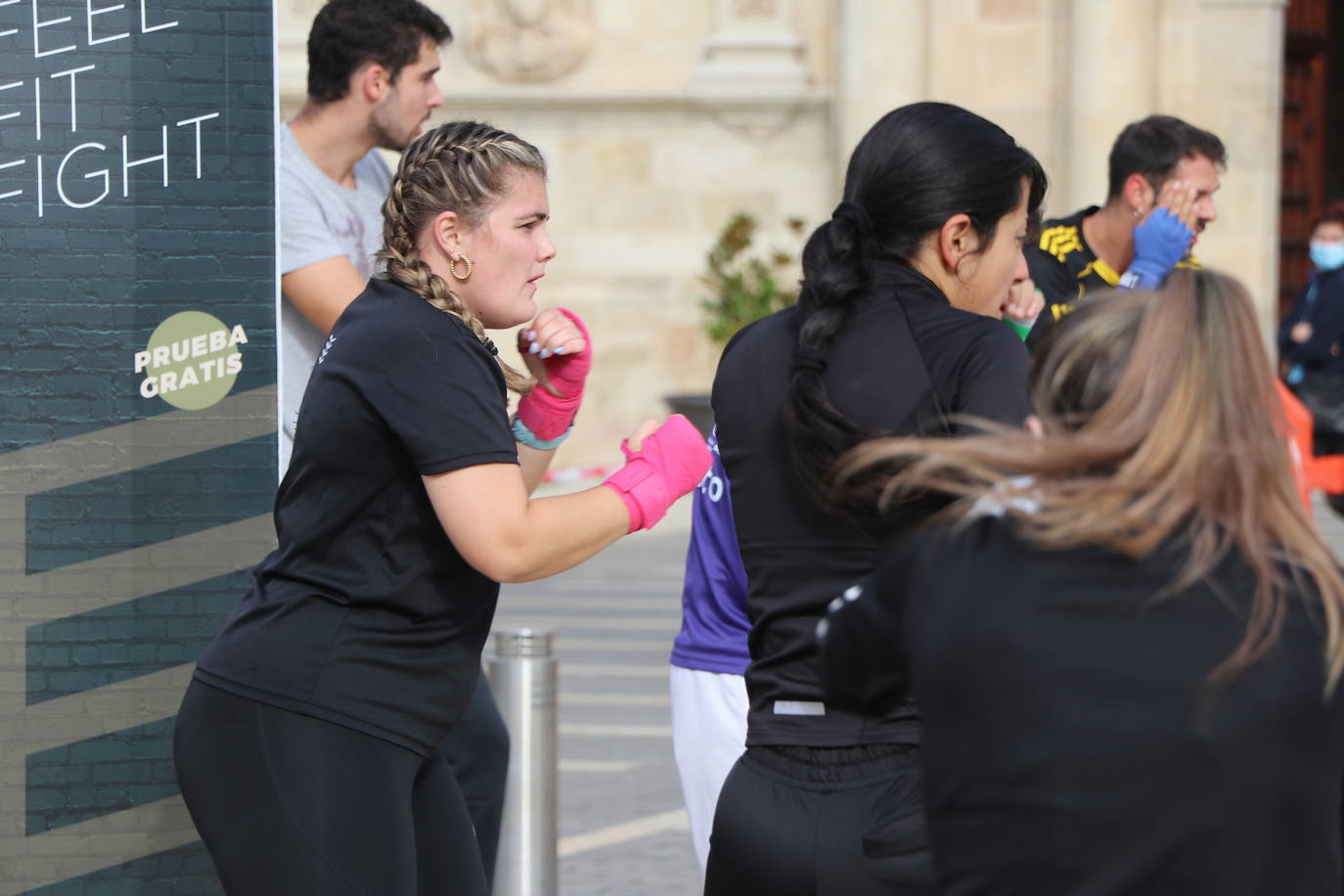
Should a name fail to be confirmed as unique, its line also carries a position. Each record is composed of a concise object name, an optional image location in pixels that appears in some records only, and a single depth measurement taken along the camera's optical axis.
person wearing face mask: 24.08
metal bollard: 9.54
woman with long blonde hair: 3.52
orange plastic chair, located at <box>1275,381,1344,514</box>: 21.59
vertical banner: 7.23
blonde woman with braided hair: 5.45
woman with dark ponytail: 4.88
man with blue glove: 9.67
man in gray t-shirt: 8.24
